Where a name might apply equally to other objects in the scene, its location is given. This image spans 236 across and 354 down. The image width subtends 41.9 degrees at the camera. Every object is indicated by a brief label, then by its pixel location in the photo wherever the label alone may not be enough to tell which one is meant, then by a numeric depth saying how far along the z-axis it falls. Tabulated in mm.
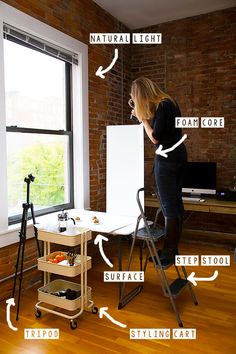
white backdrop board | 3631
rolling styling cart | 2342
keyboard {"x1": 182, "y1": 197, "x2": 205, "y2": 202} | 4101
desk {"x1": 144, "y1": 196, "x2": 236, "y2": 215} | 3834
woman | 2338
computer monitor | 4230
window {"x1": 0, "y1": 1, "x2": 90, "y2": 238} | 2740
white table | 2527
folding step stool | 2387
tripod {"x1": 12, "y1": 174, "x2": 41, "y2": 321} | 2495
